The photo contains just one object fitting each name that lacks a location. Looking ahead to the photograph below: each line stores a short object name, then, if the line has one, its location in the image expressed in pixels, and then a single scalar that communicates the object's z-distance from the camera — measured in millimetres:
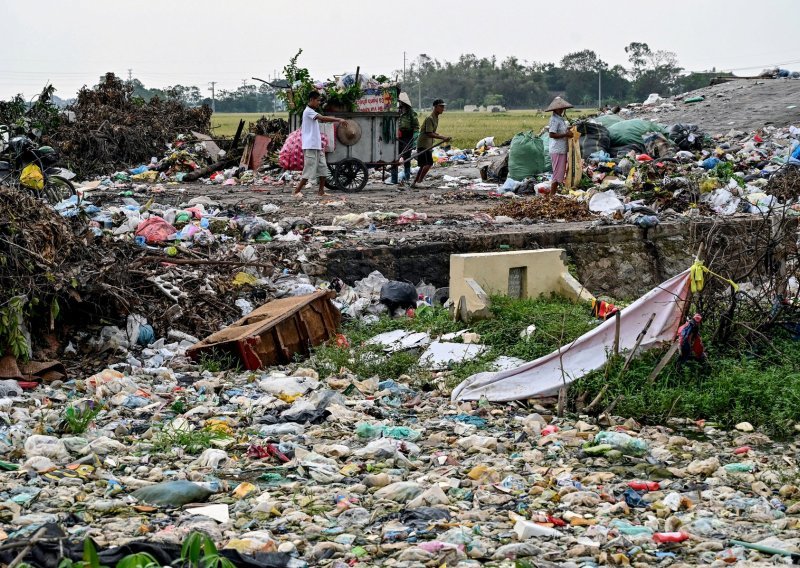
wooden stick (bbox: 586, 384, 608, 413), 10992
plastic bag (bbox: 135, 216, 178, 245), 17969
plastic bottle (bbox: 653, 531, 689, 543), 7332
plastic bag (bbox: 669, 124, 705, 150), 32031
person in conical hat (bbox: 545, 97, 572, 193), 25547
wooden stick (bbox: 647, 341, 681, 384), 11305
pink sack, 26125
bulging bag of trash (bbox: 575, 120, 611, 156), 31734
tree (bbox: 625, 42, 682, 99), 108625
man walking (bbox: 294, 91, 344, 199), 23500
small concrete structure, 14562
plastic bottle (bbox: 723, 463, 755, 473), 9008
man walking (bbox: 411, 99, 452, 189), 27578
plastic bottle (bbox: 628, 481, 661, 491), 8648
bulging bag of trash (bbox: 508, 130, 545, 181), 29344
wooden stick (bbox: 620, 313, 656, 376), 11266
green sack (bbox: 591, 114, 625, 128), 35969
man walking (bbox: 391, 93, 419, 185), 27984
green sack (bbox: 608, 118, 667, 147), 31953
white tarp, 11727
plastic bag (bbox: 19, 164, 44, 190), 16031
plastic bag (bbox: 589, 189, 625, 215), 23297
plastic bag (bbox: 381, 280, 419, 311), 16375
